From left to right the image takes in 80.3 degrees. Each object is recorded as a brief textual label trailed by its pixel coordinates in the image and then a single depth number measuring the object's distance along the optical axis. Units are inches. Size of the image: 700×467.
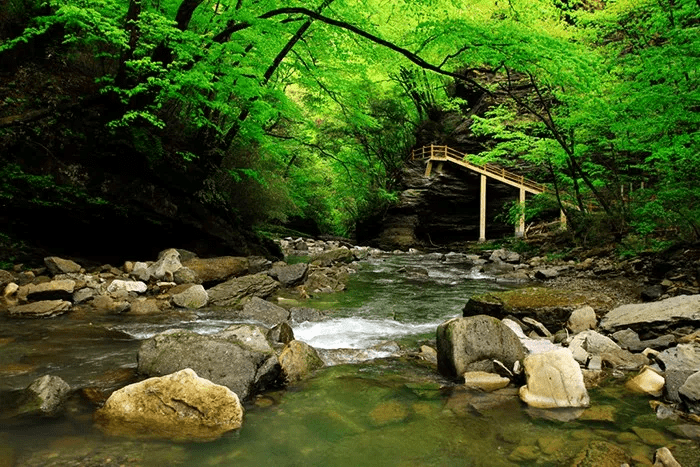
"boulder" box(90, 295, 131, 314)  279.1
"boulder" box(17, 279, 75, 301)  273.3
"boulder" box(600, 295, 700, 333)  223.8
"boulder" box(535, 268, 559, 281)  491.2
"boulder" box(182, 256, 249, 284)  378.9
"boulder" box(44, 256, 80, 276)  322.7
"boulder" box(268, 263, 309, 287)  420.8
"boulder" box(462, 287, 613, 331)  264.5
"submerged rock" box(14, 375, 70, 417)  134.6
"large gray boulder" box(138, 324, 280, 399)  157.2
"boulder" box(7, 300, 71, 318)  246.5
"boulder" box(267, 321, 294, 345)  226.8
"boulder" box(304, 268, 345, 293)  423.8
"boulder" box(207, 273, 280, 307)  331.0
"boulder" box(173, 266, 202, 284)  357.7
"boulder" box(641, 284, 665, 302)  315.2
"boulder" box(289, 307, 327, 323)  289.2
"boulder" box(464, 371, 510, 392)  172.2
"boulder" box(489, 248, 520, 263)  673.0
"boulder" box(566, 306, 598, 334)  247.4
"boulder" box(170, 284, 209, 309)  309.3
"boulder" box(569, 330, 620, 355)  206.5
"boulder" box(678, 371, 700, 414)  142.9
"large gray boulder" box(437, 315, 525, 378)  184.4
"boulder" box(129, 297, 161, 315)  282.4
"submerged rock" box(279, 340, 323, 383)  176.6
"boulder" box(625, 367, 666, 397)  165.0
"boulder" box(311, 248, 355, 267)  636.1
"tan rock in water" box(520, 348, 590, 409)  155.9
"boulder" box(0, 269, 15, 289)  288.0
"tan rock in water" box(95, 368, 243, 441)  128.8
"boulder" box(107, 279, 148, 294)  312.2
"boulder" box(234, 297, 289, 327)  287.5
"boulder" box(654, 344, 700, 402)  156.4
